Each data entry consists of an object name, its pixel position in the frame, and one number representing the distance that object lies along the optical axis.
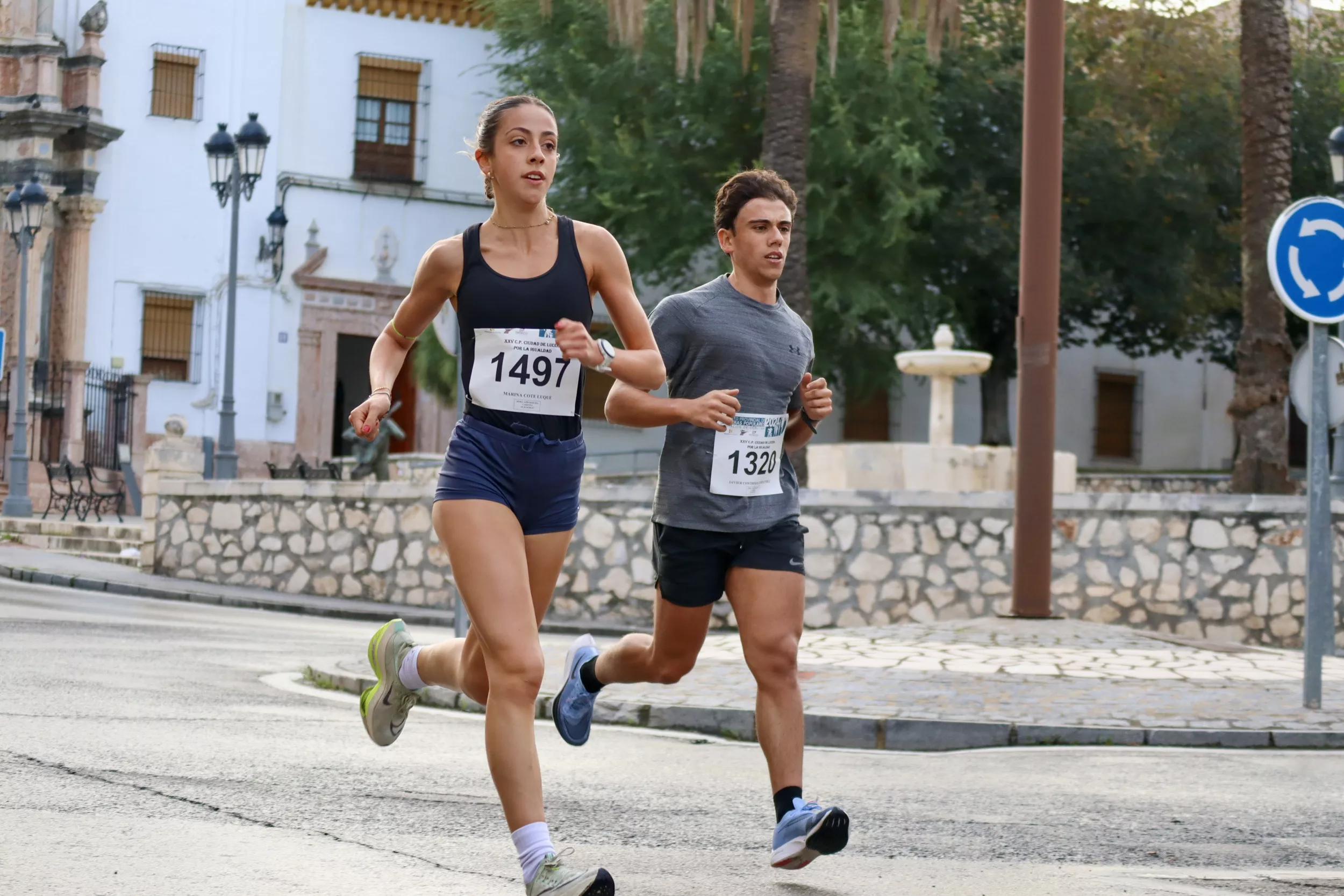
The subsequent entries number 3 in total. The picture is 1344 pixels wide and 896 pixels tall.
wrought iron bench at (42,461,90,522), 27.69
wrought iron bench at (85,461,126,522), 28.83
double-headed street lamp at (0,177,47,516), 26.70
